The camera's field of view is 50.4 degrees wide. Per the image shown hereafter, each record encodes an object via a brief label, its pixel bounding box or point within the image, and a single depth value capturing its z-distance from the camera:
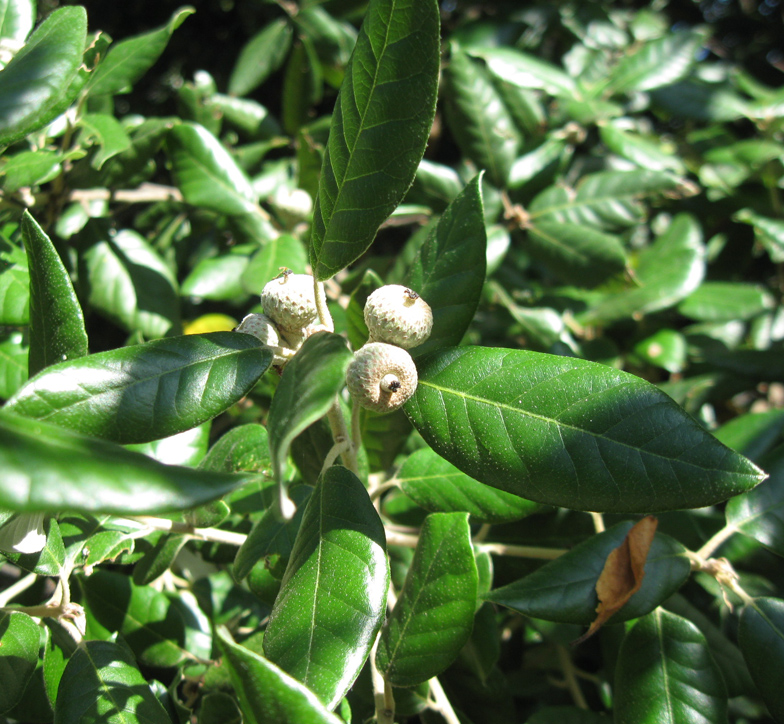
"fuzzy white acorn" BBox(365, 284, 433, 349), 0.15
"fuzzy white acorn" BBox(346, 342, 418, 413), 0.14
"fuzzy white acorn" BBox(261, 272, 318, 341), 0.15
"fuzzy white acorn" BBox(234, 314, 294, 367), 0.15
